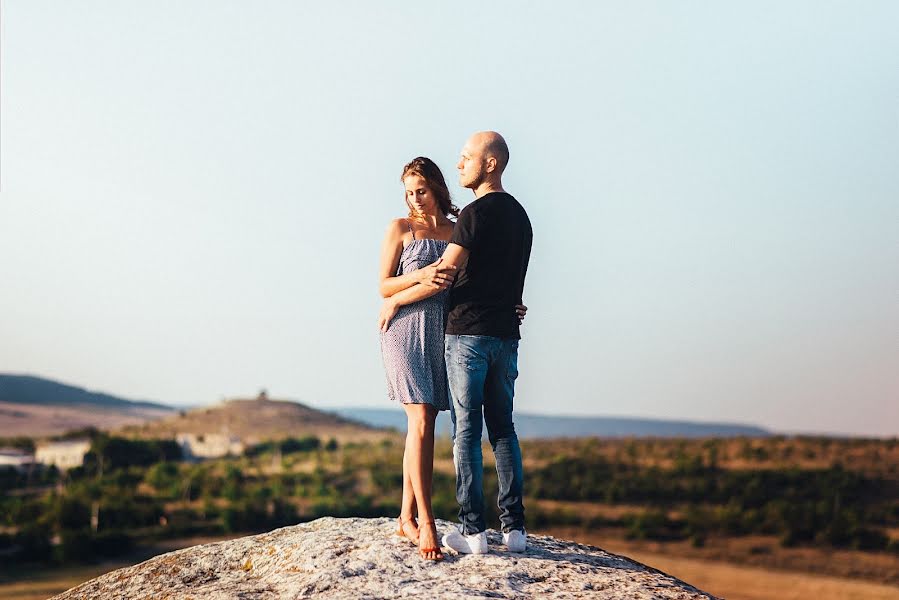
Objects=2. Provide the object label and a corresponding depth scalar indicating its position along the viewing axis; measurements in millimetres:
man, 6336
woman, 6516
